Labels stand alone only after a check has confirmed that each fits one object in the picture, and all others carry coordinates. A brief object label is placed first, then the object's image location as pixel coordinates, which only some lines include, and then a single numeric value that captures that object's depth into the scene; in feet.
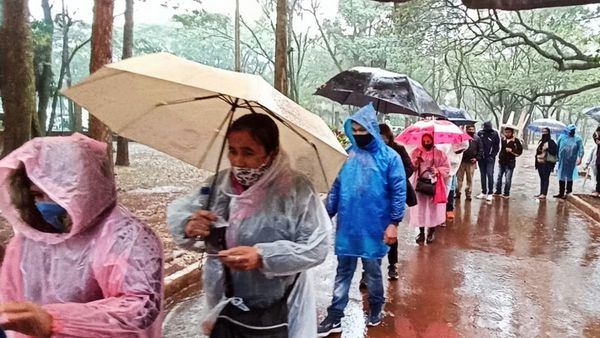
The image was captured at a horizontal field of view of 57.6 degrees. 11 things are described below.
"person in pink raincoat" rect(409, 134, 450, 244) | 23.16
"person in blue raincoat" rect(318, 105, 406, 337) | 13.67
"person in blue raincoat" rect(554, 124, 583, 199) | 41.11
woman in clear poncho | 7.24
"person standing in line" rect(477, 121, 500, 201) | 39.65
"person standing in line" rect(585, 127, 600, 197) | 40.42
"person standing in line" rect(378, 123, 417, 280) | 16.43
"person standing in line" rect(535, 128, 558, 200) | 40.73
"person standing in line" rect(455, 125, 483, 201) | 37.73
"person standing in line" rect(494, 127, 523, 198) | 39.52
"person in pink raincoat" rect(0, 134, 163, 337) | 5.45
